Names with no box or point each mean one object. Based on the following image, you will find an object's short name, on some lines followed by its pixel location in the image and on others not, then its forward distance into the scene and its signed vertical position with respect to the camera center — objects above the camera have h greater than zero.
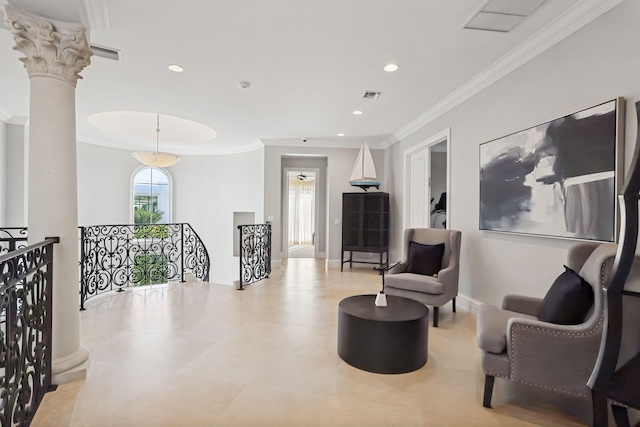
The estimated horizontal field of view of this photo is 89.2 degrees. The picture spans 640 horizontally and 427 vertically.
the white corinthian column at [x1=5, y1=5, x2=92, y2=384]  2.34 +0.42
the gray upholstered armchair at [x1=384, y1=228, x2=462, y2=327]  3.69 -0.80
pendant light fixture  6.33 +1.03
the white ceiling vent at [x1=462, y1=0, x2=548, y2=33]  2.50 +1.61
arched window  8.87 +0.38
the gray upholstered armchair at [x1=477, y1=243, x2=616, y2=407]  1.89 -0.84
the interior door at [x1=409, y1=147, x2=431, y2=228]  5.77 +0.40
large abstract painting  2.41 +0.32
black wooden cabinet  6.93 -0.26
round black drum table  2.61 -1.06
